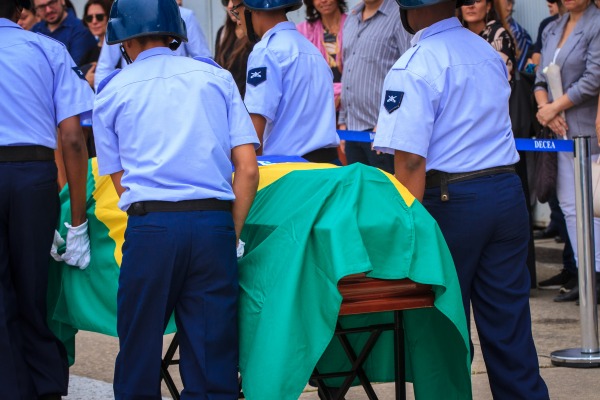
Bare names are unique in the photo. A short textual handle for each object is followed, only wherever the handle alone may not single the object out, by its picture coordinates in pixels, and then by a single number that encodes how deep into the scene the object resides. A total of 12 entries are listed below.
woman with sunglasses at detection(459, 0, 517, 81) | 15.29
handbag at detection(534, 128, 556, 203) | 15.10
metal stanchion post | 12.09
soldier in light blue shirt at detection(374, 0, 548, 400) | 8.86
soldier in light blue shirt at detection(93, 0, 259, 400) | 8.21
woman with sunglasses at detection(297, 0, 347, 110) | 17.22
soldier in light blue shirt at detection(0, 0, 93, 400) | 9.97
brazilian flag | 7.93
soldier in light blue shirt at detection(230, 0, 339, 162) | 11.02
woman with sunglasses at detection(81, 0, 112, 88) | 19.37
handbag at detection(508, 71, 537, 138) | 15.66
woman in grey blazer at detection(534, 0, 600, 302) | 14.60
